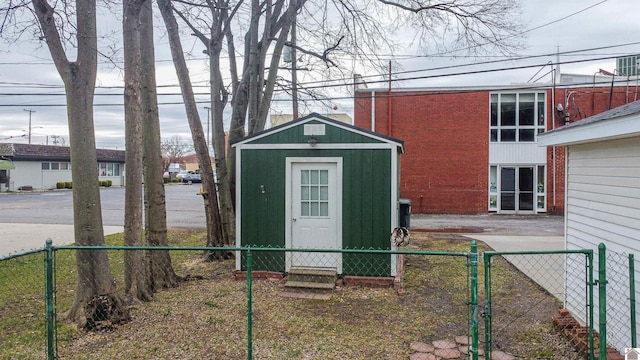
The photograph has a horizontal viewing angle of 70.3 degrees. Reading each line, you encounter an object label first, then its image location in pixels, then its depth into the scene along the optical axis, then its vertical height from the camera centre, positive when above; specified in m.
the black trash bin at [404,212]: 9.73 -0.78
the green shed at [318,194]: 7.63 -0.30
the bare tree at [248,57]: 10.44 +2.96
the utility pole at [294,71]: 14.01 +3.35
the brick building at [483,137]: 18.47 +1.59
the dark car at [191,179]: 47.54 -0.30
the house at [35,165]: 32.06 +0.83
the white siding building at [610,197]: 4.07 -0.21
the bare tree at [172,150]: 57.66 +3.58
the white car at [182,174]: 49.79 +0.24
